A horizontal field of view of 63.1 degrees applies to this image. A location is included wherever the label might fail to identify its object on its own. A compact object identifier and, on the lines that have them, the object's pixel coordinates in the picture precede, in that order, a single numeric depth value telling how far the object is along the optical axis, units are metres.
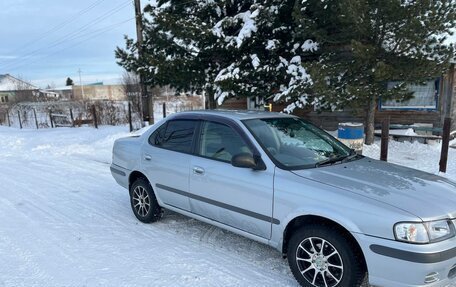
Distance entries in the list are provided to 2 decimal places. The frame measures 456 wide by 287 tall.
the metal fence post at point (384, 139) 7.65
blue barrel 8.20
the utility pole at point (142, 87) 12.94
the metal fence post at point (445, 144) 7.02
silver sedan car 2.81
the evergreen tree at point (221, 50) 10.45
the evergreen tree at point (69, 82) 114.75
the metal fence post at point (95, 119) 18.86
